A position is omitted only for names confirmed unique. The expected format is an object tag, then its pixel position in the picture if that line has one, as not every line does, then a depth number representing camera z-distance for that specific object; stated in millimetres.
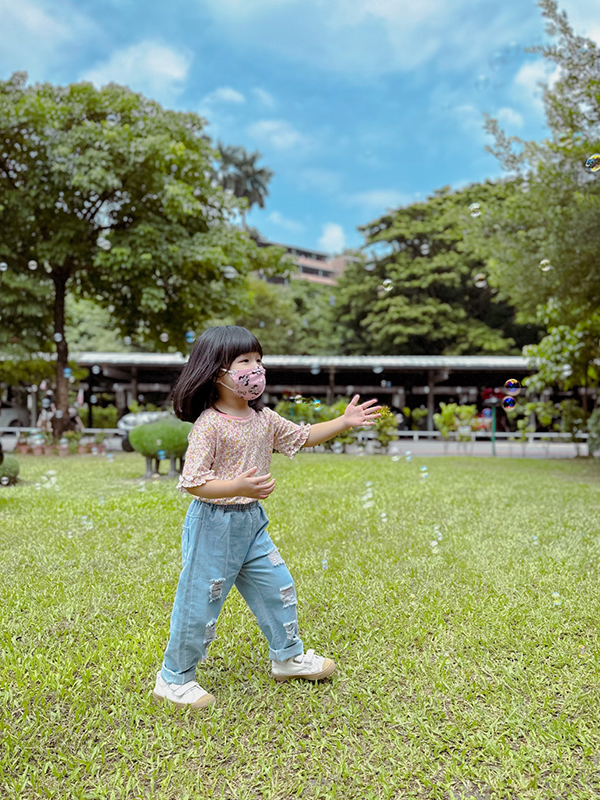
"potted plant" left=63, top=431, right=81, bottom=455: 14570
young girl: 2420
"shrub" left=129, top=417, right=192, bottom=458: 9117
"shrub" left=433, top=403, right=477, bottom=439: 16859
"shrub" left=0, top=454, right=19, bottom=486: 8562
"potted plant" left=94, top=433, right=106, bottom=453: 15431
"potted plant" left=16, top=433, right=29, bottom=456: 14562
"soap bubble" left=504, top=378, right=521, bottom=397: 4437
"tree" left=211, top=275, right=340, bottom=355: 29641
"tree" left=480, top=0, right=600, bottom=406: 9641
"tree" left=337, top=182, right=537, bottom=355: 28641
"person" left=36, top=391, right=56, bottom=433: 17453
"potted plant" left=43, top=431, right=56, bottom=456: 14641
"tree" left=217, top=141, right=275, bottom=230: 42938
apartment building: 62219
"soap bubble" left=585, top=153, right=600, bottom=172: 5731
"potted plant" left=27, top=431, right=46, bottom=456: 14438
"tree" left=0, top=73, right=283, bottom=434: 13211
